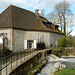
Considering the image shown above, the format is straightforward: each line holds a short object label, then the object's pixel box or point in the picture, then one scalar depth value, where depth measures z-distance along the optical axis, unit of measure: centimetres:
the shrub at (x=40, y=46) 1646
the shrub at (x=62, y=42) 1911
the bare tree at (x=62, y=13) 2700
